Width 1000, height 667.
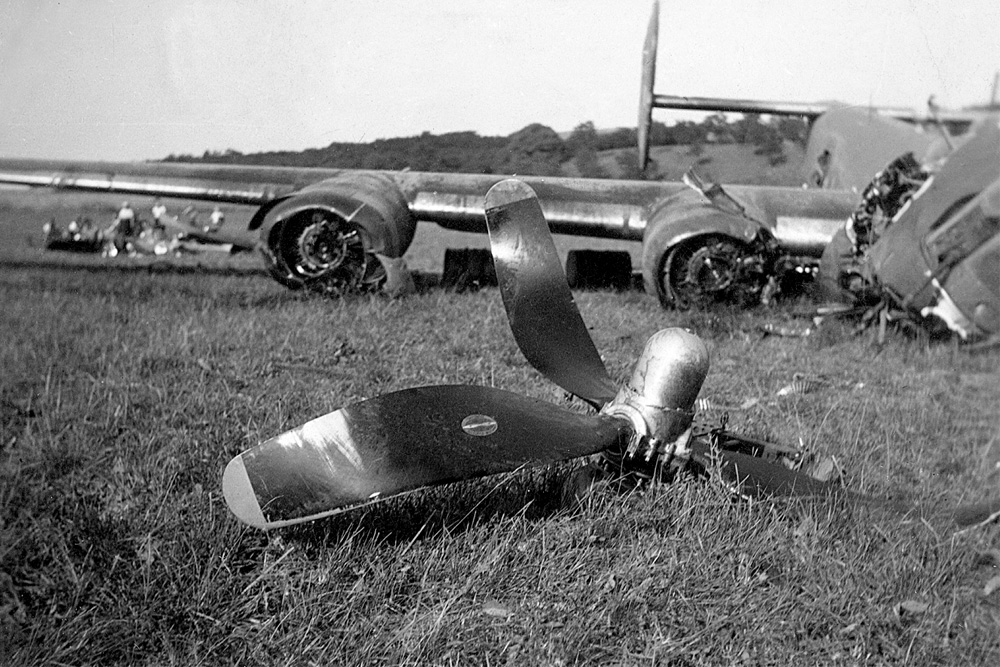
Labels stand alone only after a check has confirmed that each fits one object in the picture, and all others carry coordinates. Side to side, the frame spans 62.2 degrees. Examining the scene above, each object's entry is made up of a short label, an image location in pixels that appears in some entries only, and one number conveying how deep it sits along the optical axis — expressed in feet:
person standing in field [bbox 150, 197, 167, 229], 38.43
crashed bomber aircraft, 28.94
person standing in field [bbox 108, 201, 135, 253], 28.78
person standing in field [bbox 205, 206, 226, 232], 39.92
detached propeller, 9.43
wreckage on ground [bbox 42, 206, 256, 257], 24.73
